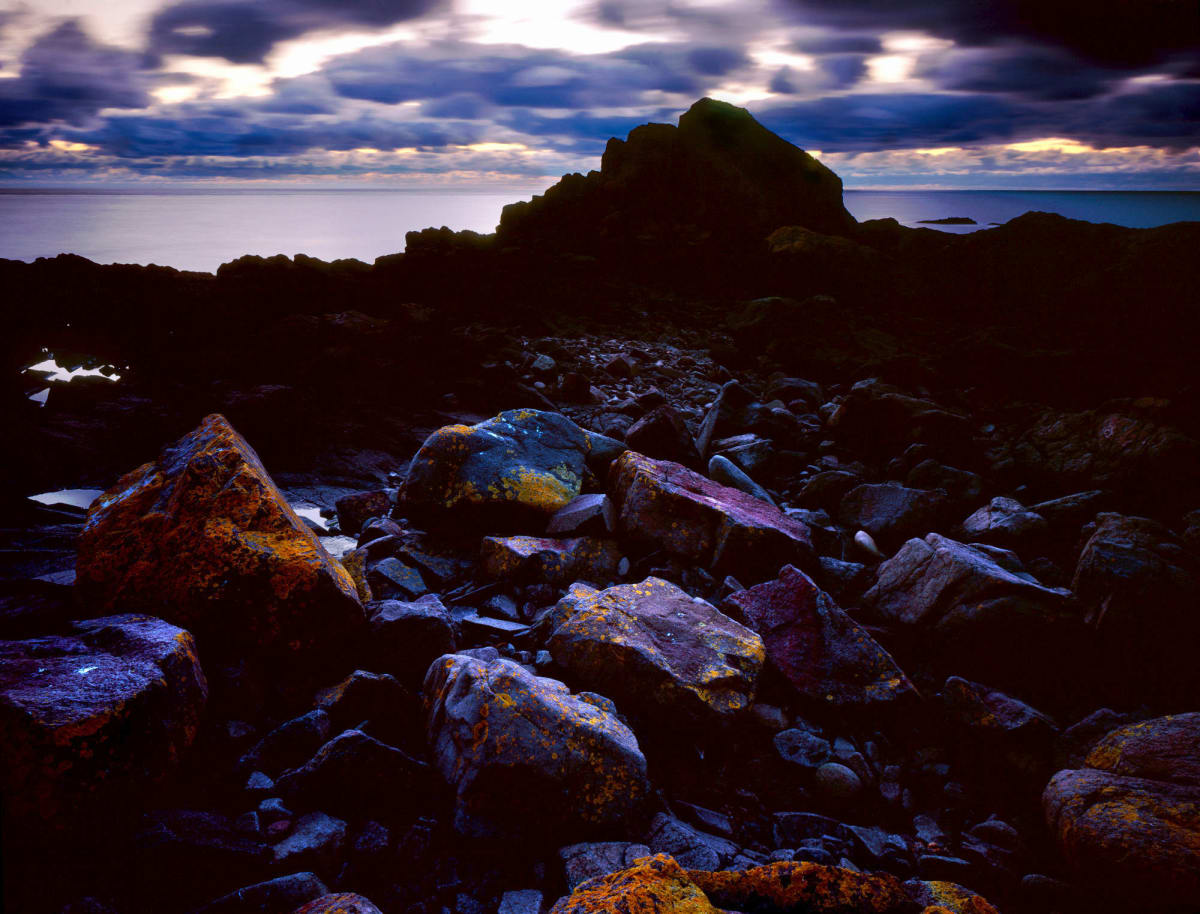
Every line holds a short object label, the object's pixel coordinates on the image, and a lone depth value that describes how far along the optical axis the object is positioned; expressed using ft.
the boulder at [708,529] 16.87
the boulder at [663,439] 23.41
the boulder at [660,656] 11.05
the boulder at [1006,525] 18.34
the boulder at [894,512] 19.35
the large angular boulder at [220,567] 10.71
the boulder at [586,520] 17.16
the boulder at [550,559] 15.74
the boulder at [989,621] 13.42
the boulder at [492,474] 17.74
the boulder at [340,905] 6.44
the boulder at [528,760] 8.49
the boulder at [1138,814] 8.28
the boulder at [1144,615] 13.08
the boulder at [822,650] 12.32
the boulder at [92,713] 7.02
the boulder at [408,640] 11.53
